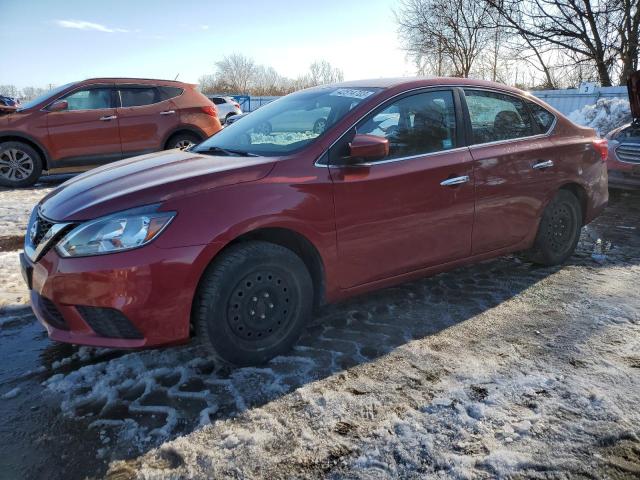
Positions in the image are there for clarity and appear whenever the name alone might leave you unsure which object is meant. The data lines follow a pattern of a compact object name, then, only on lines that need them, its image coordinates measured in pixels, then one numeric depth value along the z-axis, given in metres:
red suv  7.95
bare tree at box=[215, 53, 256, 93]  64.12
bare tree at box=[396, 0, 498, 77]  27.75
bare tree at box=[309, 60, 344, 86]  57.13
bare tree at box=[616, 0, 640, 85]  18.81
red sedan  2.47
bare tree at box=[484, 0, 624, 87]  20.39
